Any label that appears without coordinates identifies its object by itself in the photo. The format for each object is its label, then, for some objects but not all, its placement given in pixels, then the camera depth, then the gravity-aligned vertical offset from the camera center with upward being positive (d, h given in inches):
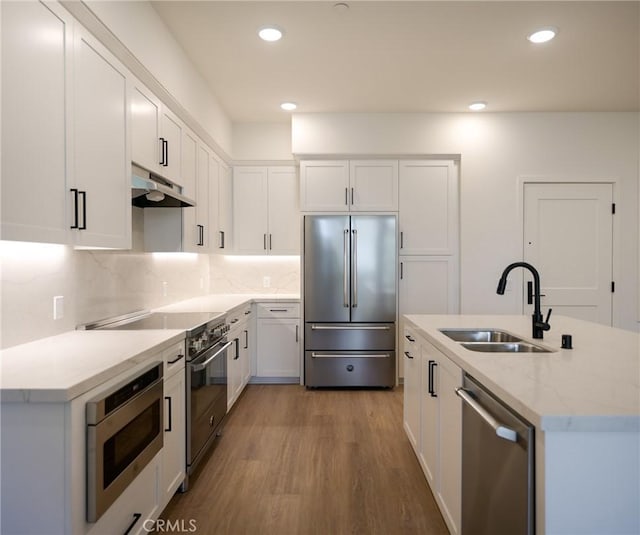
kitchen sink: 92.4 -15.6
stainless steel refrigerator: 160.2 -13.0
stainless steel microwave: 52.2 -25.0
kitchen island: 39.9 -18.3
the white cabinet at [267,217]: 178.2 +21.3
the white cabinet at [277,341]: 168.4 -31.1
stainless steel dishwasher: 43.8 -25.0
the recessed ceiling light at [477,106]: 155.1 +62.2
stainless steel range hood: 88.9 +17.6
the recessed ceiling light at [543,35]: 105.1 +61.2
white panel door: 166.9 +11.9
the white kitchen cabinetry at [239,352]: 131.4 -30.8
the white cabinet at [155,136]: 91.4 +32.6
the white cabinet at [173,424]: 77.9 -32.0
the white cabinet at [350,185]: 165.6 +33.2
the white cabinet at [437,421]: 68.2 -31.1
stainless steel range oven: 90.4 -24.6
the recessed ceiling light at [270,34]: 104.2 +60.5
